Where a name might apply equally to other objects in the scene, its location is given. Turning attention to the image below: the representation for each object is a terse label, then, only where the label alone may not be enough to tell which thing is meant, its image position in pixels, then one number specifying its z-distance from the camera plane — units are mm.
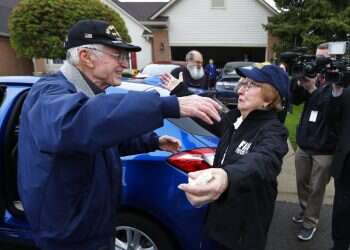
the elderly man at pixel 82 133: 1231
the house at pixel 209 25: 23000
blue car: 2486
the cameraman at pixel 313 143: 3404
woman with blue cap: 1885
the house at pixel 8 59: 22533
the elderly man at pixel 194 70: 5751
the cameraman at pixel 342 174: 2912
